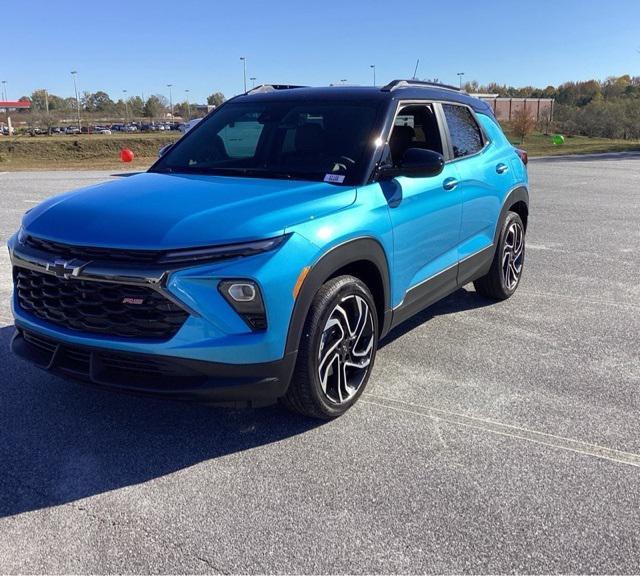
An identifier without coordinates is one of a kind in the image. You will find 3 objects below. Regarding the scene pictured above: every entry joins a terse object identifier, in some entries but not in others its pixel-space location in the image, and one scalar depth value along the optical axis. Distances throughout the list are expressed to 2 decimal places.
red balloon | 25.82
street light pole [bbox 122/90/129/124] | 146.38
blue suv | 3.02
